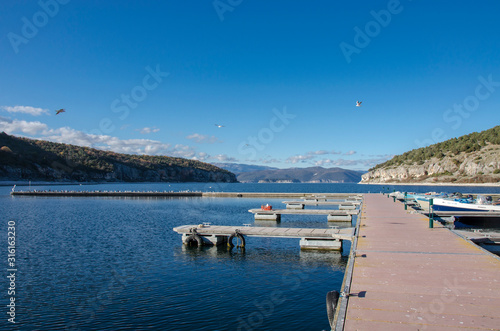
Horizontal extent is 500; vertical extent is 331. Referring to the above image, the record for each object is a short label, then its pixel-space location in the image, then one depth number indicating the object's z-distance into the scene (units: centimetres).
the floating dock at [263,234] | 2206
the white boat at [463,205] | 3388
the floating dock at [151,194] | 7675
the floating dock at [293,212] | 3715
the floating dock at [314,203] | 4756
